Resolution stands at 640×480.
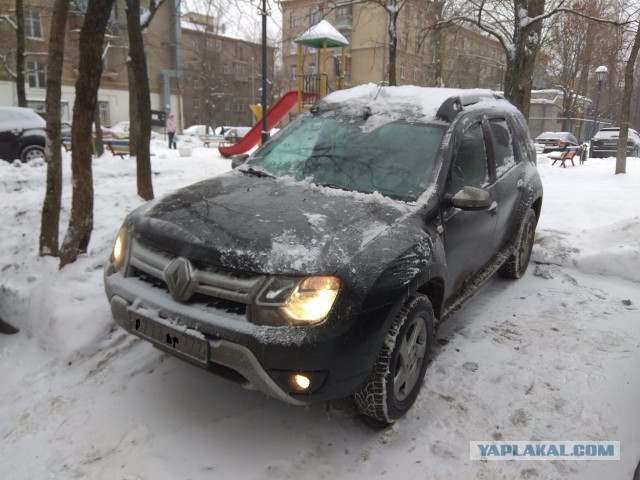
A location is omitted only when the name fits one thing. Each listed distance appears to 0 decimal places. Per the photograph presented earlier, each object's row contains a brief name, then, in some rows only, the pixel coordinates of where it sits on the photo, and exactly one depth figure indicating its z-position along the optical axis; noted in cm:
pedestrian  2403
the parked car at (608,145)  2281
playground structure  1653
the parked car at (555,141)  2346
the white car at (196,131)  4122
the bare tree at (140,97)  683
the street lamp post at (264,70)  1176
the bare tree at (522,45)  957
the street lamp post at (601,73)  2356
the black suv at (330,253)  237
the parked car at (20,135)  1216
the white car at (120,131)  2602
